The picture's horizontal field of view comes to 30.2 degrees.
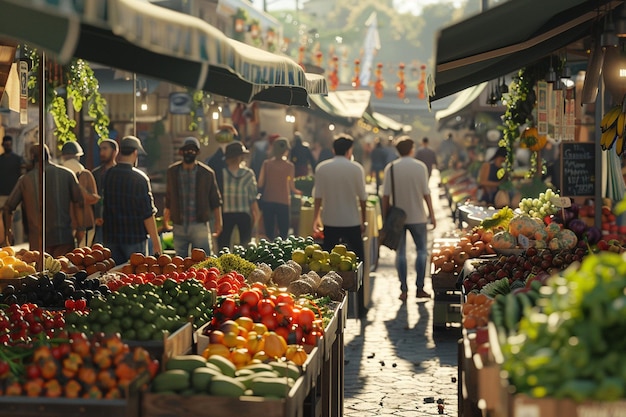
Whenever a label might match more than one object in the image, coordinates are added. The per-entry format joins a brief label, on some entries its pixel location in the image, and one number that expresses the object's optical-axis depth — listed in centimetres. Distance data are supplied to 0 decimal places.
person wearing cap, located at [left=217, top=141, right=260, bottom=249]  1554
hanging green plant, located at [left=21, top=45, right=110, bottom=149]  1177
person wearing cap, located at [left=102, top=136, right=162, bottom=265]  1195
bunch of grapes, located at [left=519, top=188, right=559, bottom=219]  1304
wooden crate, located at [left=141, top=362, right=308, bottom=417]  512
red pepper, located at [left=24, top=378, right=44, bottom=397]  515
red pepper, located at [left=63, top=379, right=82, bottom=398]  513
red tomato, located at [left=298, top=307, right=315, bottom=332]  699
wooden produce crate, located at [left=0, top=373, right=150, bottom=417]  506
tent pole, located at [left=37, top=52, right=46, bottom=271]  925
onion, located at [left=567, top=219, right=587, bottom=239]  1175
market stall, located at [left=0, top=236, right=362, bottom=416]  514
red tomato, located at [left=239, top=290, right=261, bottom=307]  718
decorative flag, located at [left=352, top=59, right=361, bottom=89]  3981
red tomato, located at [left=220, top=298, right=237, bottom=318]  710
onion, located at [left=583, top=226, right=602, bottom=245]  1110
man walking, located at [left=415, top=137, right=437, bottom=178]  2948
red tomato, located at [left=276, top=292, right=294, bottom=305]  743
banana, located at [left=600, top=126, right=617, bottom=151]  1043
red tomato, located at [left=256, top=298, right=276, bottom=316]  712
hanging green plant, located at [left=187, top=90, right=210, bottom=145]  2066
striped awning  438
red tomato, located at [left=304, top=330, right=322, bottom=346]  692
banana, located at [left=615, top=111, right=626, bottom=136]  1012
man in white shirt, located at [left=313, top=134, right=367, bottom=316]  1334
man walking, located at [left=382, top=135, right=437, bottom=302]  1431
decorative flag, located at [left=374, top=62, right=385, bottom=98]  4200
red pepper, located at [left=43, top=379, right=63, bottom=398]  514
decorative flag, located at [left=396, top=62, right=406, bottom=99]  4270
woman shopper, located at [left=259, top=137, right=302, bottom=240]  1830
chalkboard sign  1338
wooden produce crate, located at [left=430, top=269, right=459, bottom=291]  1240
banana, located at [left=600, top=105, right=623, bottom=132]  1014
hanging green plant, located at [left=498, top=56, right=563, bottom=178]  1344
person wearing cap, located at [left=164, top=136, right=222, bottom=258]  1321
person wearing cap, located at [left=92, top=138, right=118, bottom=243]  1347
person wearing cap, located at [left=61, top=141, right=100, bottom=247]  1312
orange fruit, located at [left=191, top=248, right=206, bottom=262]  1028
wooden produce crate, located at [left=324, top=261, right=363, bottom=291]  1046
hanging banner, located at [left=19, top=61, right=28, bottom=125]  1047
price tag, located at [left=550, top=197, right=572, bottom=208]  1200
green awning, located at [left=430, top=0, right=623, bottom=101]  720
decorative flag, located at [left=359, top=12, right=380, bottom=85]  6331
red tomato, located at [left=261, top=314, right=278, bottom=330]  701
